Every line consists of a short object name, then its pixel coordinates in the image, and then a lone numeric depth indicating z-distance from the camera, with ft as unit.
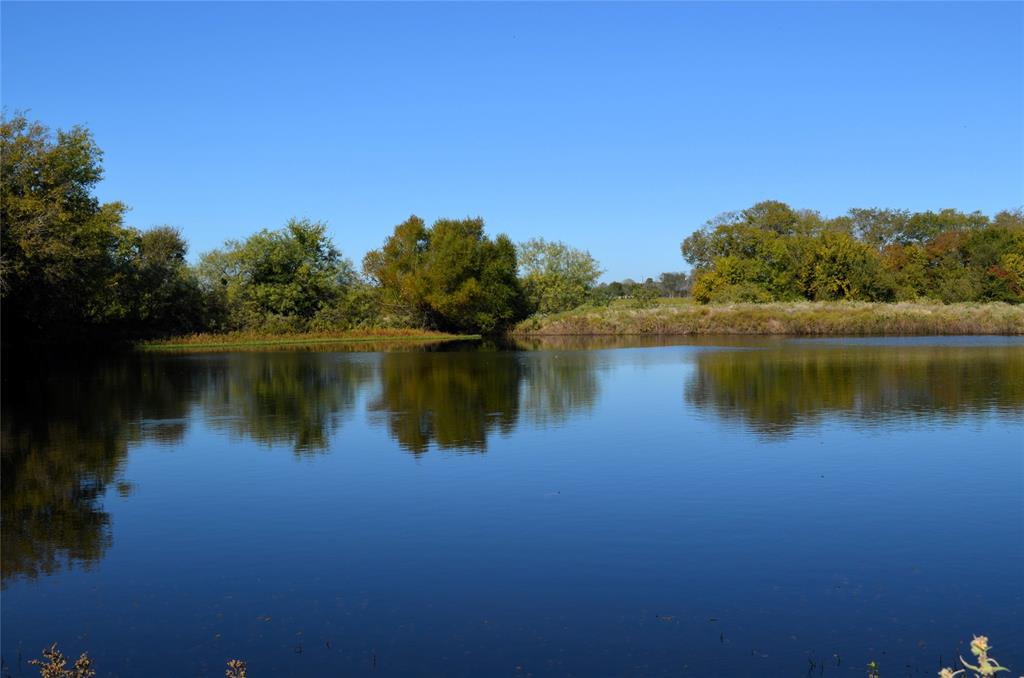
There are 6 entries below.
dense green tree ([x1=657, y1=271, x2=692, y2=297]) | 574.56
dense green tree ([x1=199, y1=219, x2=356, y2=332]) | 220.64
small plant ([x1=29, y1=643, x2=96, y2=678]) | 19.56
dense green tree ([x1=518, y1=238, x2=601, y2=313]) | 286.87
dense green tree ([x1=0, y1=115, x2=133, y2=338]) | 118.62
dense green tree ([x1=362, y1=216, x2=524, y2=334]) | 230.07
